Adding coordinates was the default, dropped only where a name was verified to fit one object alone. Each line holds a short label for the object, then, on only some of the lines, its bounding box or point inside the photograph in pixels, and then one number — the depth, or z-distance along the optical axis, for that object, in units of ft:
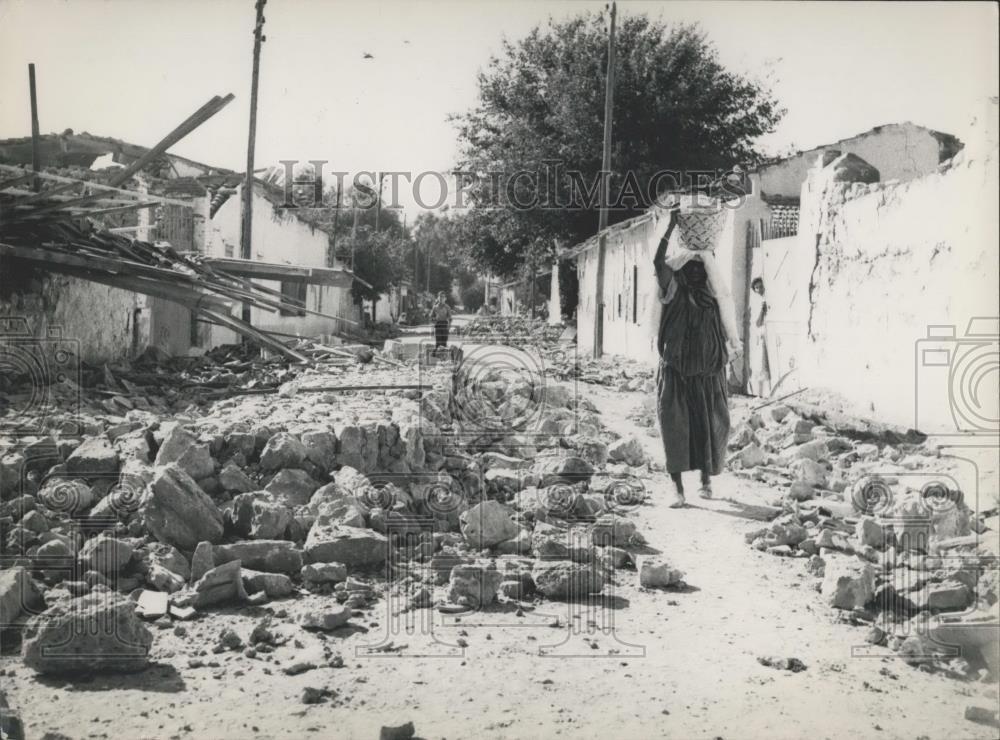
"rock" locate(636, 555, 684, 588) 13.37
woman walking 17.49
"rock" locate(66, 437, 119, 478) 15.38
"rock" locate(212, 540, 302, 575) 13.60
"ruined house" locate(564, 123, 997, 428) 21.81
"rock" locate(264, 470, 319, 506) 15.51
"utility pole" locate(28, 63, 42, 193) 26.22
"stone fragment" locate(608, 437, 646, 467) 22.41
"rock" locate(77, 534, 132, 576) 12.89
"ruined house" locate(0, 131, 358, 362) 33.41
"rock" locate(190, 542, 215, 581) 12.99
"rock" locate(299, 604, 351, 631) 11.55
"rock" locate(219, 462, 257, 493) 15.60
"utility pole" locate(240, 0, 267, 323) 53.52
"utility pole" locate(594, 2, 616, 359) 57.77
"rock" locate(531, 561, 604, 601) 12.91
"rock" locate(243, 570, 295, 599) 12.82
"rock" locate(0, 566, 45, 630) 11.10
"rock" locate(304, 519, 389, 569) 13.85
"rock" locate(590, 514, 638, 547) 15.30
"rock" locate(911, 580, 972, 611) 11.32
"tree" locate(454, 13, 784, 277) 79.56
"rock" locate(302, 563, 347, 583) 13.20
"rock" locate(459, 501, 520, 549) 14.99
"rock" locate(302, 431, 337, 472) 16.76
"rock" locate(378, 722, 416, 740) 8.65
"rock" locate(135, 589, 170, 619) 12.00
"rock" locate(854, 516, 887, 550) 14.46
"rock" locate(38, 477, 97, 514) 14.61
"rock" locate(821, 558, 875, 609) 12.04
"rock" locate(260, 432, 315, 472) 16.34
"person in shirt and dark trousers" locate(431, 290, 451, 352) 51.19
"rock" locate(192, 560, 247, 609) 12.30
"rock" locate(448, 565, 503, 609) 12.45
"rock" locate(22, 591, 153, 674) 10.04
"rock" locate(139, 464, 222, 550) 14.02
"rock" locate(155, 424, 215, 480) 15.47
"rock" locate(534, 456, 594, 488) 19.16
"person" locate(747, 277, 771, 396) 34.04
